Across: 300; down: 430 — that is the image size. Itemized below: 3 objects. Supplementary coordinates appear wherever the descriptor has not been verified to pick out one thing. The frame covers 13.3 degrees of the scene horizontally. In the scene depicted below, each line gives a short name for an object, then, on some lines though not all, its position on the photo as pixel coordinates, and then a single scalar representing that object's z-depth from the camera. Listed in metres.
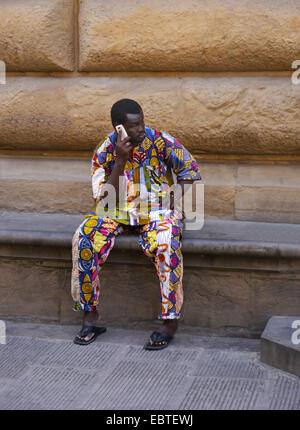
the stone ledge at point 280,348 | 6.35
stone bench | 7.37
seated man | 7.19
